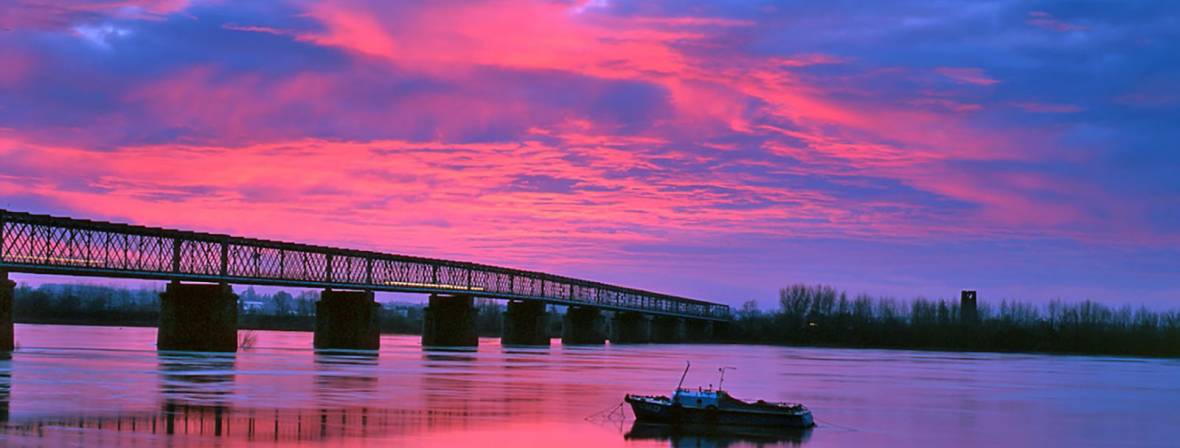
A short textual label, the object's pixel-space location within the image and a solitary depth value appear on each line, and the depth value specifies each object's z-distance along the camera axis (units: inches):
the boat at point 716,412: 2039.9
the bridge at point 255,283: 4035.4
